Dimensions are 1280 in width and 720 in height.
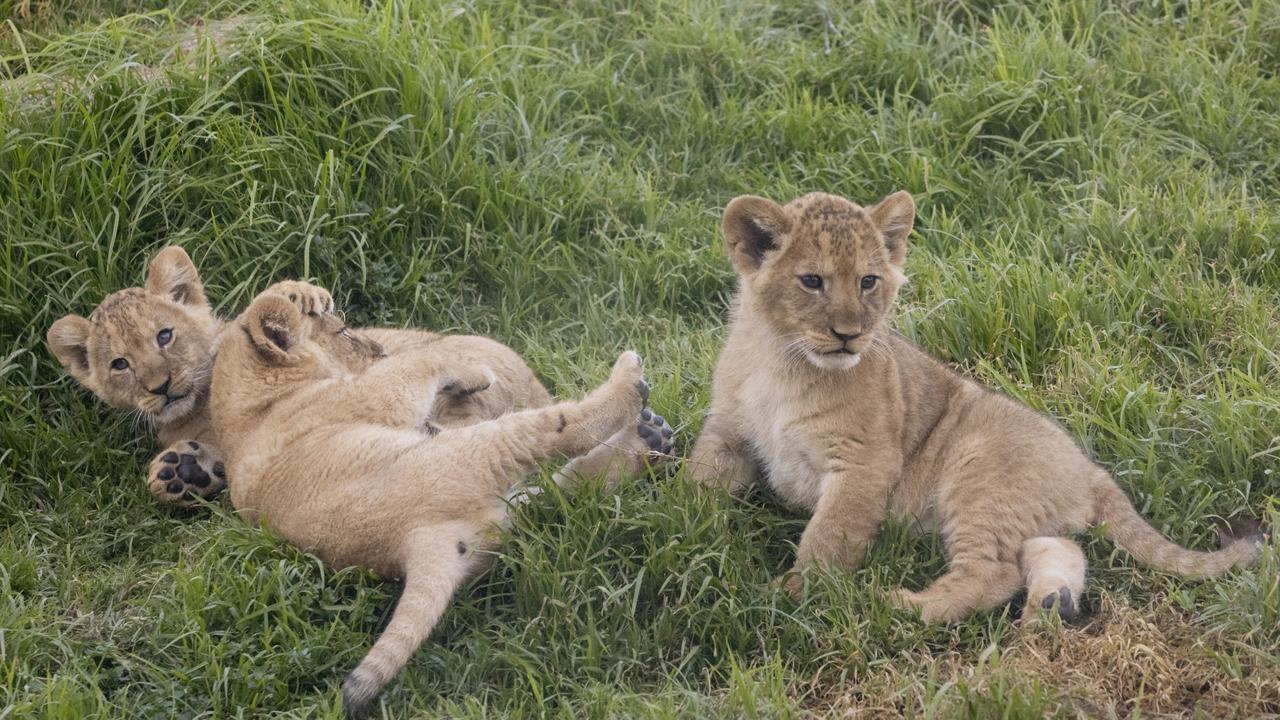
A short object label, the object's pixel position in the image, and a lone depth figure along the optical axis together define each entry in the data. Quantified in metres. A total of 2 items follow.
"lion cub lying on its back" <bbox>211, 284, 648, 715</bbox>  9.68
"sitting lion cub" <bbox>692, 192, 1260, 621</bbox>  9.86
